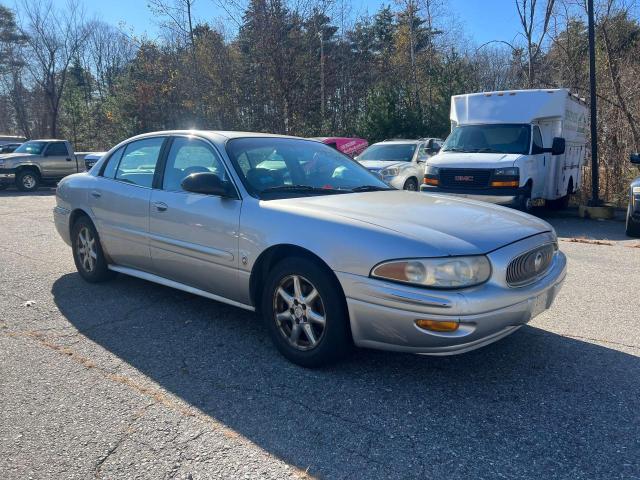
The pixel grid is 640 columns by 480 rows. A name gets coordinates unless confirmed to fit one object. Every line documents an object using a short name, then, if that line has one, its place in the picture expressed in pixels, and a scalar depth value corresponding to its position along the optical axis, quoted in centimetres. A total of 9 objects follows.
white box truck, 979
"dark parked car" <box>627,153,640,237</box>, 852
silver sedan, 303
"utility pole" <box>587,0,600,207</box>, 1048
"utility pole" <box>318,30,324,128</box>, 2465
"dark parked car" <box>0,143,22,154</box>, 2427
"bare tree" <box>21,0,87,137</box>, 3588
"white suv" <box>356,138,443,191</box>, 1180
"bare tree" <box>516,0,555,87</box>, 2033
